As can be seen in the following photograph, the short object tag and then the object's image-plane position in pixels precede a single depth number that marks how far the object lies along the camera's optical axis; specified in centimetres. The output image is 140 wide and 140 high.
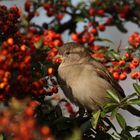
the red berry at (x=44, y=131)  309
